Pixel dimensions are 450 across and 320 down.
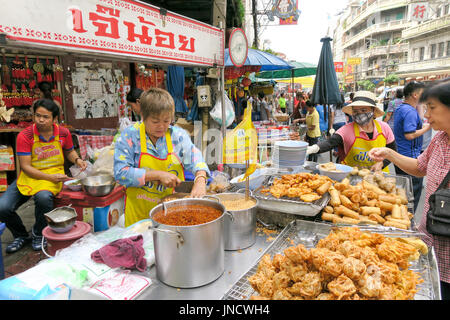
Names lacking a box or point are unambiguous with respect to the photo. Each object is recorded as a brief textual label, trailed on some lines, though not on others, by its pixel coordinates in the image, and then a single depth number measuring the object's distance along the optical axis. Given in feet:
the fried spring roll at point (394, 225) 6.24
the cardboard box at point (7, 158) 19.67
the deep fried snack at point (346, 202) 7.06
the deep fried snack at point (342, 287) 3.74
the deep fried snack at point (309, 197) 6.67
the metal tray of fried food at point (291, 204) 6.45
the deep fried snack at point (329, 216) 6.66
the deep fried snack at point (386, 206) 7.11
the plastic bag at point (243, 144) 6.17
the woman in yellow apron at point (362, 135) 11.60
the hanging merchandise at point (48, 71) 21.65
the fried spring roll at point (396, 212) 6.70
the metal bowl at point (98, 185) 10.80
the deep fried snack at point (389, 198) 7.29
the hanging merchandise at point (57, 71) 21.80
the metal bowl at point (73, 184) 11.84
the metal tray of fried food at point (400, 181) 9.14
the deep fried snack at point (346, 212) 6.72
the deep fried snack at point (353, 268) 3.92
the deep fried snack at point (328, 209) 6.90
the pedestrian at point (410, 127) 14.89
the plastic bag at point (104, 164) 14.61
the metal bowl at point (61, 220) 8.39
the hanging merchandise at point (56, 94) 21.88
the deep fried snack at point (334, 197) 7.08
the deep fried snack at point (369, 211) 6.95
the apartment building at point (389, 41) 107.70
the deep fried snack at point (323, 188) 7.25
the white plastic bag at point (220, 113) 18.52
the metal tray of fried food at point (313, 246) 4.23
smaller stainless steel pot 5.78
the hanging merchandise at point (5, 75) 19.81
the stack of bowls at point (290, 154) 9.92
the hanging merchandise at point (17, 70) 20.18
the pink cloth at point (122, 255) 5.21
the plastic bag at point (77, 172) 14.83
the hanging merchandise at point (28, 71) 20.62
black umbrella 21.59
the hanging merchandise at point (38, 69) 21.17
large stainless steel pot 4.30
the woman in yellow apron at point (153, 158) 7.52
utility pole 55.98
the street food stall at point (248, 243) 4.13
